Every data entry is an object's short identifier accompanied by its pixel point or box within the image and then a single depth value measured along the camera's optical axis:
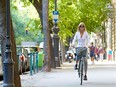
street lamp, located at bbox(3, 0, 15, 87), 12.35
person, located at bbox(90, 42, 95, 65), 38.53
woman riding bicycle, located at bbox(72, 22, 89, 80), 16.83
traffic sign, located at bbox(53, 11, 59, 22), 31.29
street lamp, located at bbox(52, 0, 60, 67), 32.16
